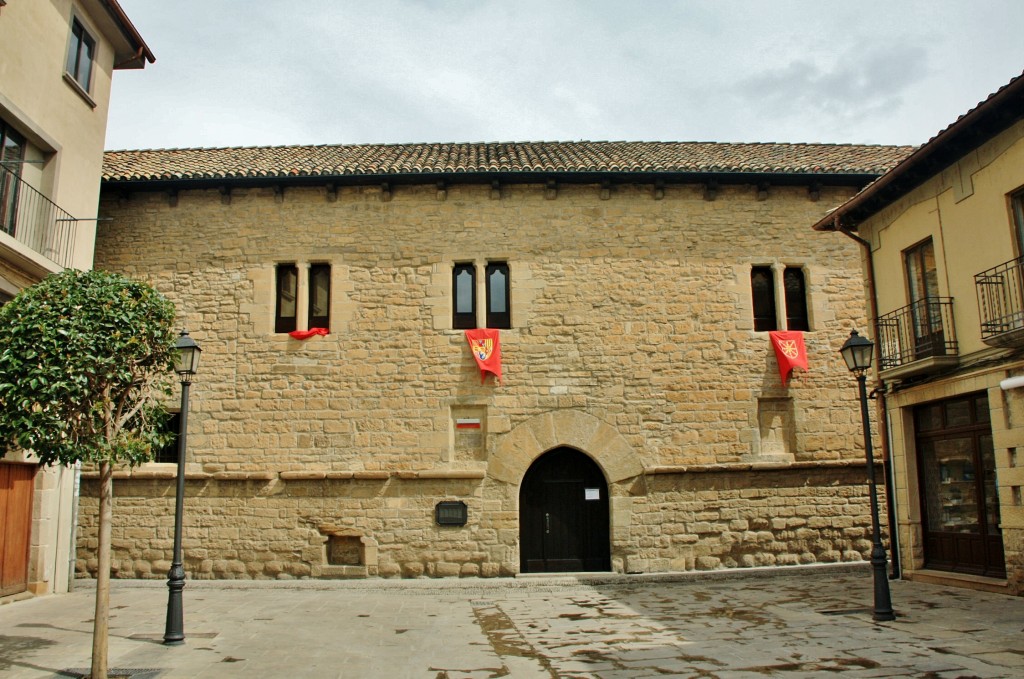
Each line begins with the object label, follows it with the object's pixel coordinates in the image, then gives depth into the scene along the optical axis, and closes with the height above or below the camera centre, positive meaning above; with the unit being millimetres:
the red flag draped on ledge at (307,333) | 13977 +2565
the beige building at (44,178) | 10609 +4486
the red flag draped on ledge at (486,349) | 13750 +2210
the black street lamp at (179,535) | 8070 -616
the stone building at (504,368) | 13375 +1885
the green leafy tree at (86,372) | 6461 +913
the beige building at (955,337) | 9609 +1784
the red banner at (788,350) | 14000 +2168
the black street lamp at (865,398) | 8789 +850
